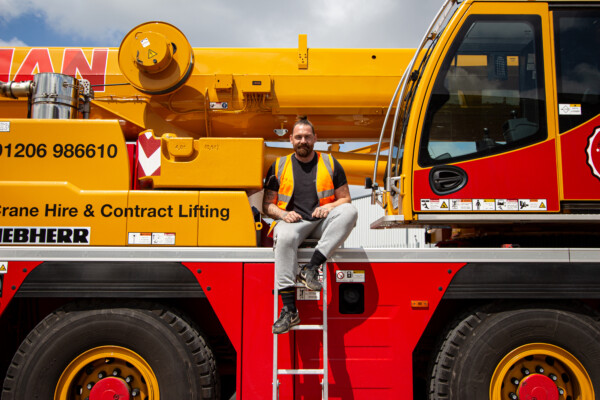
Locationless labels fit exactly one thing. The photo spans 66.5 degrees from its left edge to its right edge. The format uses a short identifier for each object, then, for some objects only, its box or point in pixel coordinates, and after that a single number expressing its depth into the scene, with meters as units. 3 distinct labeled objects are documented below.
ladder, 3.38
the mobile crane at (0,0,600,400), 3.43
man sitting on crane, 3.40
